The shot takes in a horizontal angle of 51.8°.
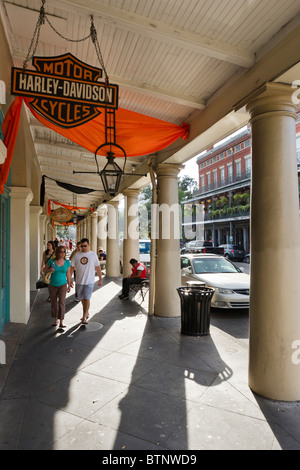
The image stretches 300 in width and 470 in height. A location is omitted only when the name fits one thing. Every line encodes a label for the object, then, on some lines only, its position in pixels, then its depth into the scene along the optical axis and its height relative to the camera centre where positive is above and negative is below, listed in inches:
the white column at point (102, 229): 813.4 +29.0
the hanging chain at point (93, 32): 155.4 +108.1
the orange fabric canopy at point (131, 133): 226.1 +82.0
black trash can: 243.4 -57.0
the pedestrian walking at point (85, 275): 268.5 -30.5
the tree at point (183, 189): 1726.6 +283.0
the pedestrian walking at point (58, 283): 261.1 -36.7
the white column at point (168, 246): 304.5 -6.3
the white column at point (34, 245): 452.1 -7.3
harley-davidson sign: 146.0 +73.3
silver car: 308.0 -41.7
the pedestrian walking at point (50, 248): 365.6 -9.5
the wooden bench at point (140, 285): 376.9 -56.6
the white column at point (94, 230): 849.7 +27.4
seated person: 381.4 -47.3
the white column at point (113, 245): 587.8 -10.6
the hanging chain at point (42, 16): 145.4 +106.8
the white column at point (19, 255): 261.3 -12.5
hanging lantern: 184.5 +39.6
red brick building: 1413.6 +236.4
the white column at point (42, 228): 590.2 +23.7
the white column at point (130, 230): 474.9 +15.3
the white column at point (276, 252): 149.0 -6.4
